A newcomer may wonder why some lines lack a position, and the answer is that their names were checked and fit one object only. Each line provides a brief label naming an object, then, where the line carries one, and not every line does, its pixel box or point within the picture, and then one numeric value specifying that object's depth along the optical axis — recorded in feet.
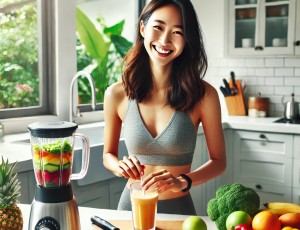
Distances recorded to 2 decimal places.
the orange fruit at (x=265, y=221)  3.85
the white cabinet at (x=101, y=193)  7.99
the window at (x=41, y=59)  10.30
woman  5.49
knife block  14.26
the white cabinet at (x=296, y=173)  11.72
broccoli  4.23
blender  3.83
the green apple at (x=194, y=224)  4.10
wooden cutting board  4.53
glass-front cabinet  12.85
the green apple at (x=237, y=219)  3.97
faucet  9.54
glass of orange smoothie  4.24
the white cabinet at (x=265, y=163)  11.98
